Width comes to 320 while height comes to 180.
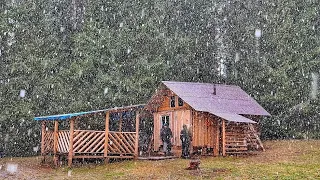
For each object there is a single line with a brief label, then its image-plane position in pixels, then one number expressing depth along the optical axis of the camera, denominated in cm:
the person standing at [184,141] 2059
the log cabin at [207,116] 2155
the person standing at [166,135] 2152
